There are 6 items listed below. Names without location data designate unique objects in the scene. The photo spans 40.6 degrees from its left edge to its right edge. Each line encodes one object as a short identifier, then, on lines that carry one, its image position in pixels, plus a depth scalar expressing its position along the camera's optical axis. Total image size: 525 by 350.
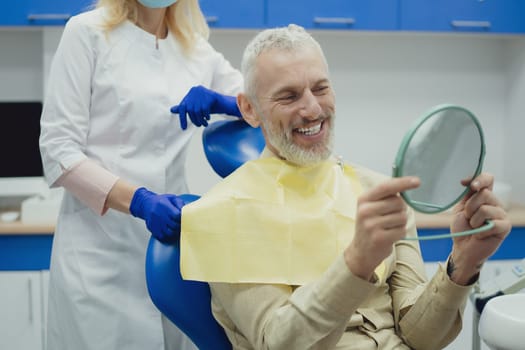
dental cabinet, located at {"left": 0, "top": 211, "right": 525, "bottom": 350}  2.88
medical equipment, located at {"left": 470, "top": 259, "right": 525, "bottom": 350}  1.58
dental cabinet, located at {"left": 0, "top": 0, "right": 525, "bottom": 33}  3.03
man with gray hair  1.31
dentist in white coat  1.72
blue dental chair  1.47
